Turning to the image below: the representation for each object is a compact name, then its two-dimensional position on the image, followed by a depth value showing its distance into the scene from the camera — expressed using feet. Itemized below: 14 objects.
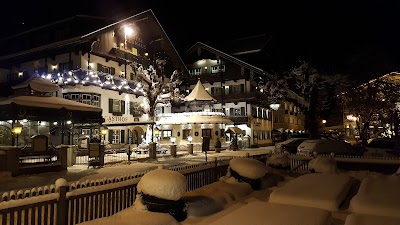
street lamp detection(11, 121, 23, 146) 51.69
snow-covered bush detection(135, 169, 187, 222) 23.94
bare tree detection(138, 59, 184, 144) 92.48
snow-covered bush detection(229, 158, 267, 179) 37.14
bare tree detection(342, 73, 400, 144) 92.84
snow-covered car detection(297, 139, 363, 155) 61.02
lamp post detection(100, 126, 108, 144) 82.52
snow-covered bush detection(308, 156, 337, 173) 46.10
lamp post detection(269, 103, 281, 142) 85.61
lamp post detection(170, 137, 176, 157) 85.20
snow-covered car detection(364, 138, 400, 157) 58.97
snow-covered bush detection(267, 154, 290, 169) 51.62
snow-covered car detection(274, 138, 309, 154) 79.27
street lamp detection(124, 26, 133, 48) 113.44
